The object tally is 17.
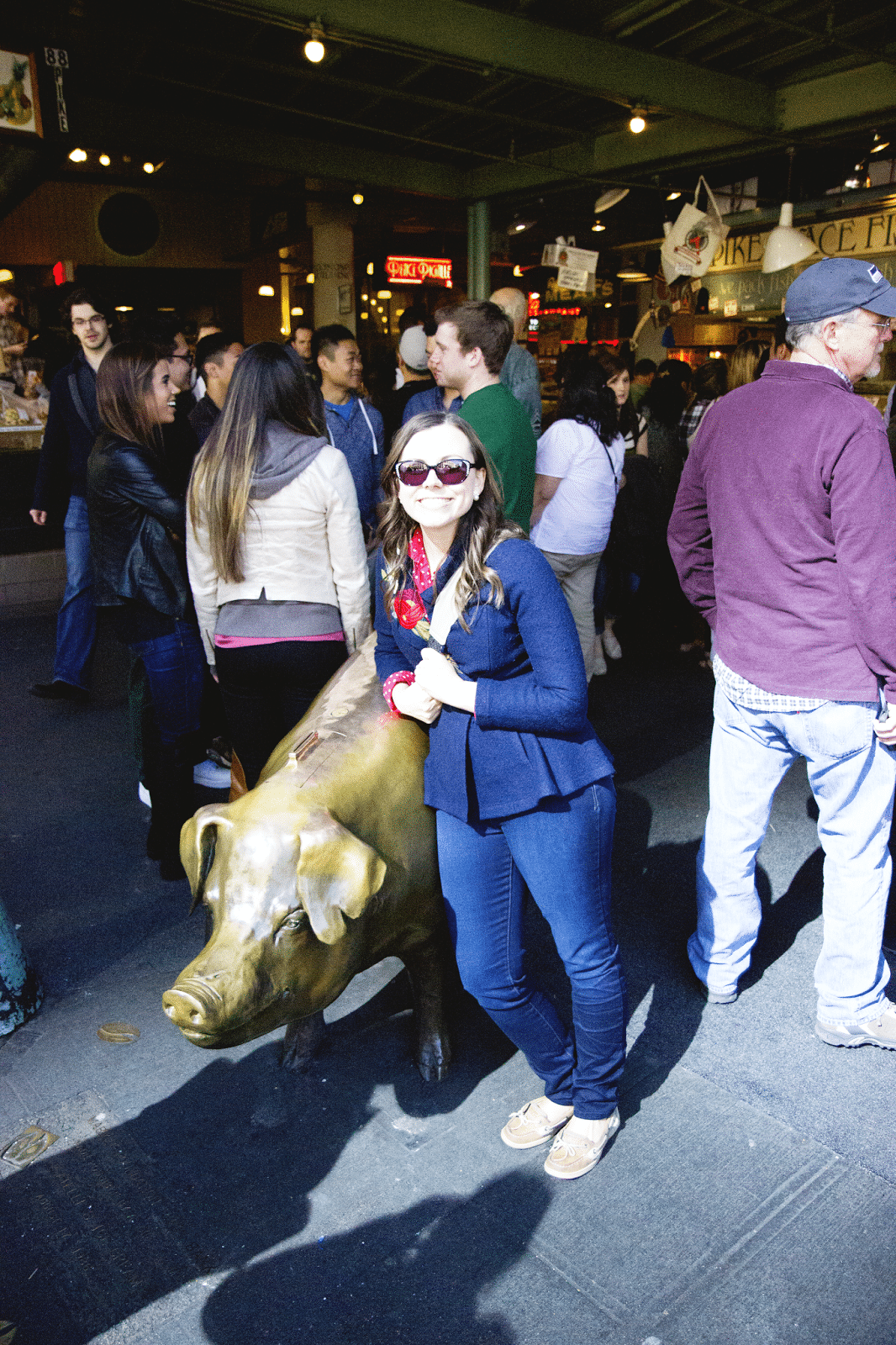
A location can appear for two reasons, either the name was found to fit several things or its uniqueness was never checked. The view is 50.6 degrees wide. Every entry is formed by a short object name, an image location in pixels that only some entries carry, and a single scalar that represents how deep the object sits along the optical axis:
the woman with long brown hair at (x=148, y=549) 3.26
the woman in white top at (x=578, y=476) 4.43
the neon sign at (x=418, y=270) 11.55
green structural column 9.80
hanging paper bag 7.98
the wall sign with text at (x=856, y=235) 7.70
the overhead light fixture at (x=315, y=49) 5.53
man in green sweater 3.14
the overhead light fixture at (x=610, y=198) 8.98
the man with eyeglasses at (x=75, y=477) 4.98
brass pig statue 1.87
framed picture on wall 5.34
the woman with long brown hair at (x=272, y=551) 2.73
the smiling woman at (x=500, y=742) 1.97
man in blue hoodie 4.29
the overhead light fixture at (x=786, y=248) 7.38
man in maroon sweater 2.27
